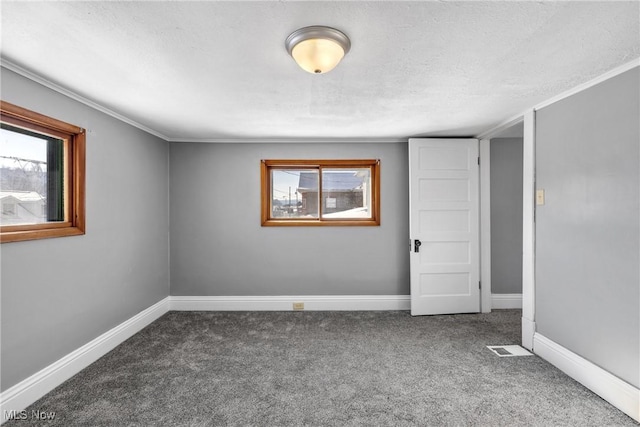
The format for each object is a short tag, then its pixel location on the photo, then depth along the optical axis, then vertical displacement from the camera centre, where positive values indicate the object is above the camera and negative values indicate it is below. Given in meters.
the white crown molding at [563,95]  1.93 +0.93
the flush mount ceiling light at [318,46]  1.51 +0.86
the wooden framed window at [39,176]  2.03 +0.28
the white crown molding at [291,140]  3.97 +0.95
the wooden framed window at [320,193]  4.14 +0.27
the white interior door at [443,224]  3.80 -0.15
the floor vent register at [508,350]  2.76 -1.30
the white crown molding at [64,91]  1.92 +0.94
